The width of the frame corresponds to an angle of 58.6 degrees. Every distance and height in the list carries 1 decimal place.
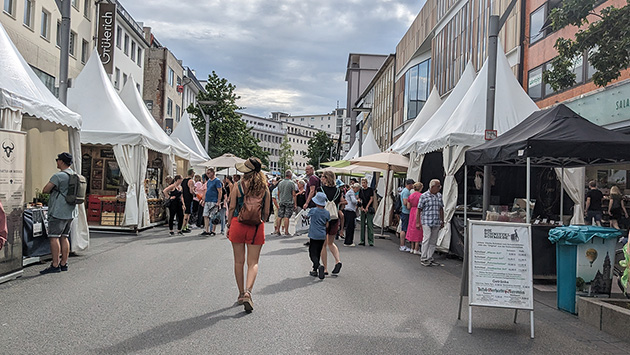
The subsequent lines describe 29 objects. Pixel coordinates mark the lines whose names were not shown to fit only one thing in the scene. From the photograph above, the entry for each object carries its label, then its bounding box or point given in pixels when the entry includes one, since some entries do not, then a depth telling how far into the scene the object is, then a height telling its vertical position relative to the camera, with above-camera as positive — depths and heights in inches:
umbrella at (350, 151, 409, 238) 668.1 +32.4
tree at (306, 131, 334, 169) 3666.3 +245.9
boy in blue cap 363.6 -30.8
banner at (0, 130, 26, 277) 313.4 -9.2
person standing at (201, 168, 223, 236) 621.3 -17.8
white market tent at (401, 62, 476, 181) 602.9 +77.3
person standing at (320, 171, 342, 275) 375.2 -13.8
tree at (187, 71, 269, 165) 1772.9 +202.3
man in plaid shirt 446.9 -23.8
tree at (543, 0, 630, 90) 341.7 +100.1
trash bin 284.0 -34.2
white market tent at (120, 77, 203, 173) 729.6 +87.5
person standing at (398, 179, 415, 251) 570.8 -26.2
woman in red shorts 268.5 -20.9
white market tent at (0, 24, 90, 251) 345.7 +40.9
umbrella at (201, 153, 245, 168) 901.2 +34.2
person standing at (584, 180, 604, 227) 623.5 -12.1
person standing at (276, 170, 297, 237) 645.9 -15.7
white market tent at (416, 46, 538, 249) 508.1 +65.5
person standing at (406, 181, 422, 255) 519.1 -29.5
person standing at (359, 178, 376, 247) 582.9 -23.6
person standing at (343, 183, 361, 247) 565.0 -28.6
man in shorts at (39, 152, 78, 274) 342.0 -22.9
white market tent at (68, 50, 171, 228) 605.3 +53.0
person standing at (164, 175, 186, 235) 613.0 -22.5
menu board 245.3 -32.5
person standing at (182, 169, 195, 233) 620.7 -14.3
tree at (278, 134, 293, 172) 4872.0 +258.4
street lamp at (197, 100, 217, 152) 1422.2 +150.2
